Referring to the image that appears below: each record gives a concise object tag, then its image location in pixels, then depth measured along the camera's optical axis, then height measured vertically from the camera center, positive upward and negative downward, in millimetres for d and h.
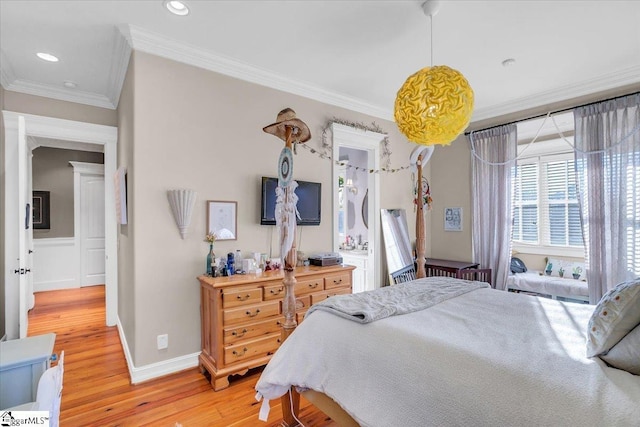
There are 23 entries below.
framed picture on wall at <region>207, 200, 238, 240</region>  2846 -28
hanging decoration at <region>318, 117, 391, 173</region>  3715 +1012
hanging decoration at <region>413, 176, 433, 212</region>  4333 +359
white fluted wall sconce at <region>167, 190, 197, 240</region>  2627 +99
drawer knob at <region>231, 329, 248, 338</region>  2502 -971
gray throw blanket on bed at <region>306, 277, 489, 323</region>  1673 -552
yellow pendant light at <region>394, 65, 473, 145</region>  1970 +721
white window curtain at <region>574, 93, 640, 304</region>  3096 +243
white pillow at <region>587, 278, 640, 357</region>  1162 -426
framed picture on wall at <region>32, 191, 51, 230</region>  5598 +136
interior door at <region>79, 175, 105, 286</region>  6004 -260
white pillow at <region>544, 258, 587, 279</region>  4029 -755
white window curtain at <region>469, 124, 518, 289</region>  3982 +214
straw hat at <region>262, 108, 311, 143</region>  1969 +587
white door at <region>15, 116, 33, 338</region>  2537 -120
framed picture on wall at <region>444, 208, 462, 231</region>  4523 -91
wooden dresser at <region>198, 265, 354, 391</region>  2451 -879
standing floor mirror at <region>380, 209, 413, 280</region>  4242 -370
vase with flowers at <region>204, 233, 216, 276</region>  2701 -358
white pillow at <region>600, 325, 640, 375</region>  1087 -521
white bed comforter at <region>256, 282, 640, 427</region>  986 -603
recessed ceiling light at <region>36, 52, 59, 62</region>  2792 +1492
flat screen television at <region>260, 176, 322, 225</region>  3105 +148
